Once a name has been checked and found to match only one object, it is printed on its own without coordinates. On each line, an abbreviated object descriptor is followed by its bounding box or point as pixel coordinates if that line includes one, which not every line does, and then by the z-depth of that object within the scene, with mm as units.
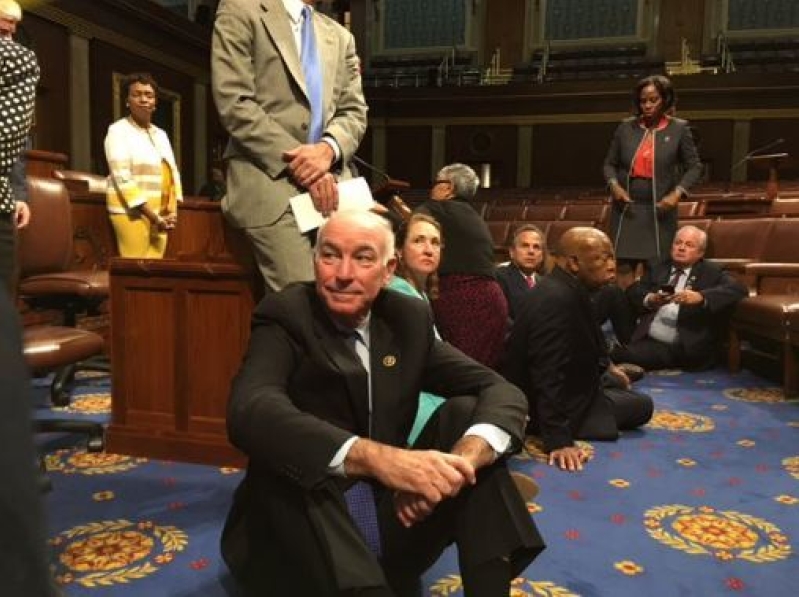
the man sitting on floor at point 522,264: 3398
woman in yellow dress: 3338
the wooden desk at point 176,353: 2217
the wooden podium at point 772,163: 4555
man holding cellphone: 3775
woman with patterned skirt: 2734
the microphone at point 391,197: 2764
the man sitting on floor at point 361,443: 1131
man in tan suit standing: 1708
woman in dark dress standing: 3807
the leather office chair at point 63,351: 1867
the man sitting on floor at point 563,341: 2330
